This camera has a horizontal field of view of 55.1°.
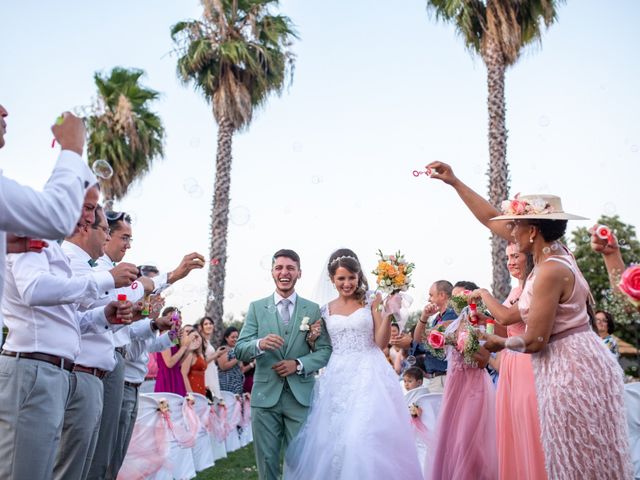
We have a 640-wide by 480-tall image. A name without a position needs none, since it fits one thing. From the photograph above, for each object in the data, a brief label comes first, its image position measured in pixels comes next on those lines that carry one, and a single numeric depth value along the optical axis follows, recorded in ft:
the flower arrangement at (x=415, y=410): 22.11
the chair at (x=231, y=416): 36.80
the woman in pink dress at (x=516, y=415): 12.97
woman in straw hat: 11.71
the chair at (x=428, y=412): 21.82
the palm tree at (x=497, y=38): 47.29
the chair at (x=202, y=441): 29.53
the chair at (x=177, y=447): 23.31
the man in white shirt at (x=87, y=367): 12.81
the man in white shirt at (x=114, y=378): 16.37
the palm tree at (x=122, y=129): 63.52
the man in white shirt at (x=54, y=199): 7.48
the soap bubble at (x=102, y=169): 16.26
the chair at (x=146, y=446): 20.83
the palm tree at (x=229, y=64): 58.85
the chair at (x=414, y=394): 22.67
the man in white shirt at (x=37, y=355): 10.67
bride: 17.65
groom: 18.85
